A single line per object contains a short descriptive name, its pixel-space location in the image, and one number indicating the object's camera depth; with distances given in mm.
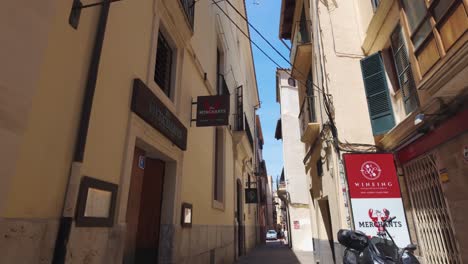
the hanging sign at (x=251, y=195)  16656
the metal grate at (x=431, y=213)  4738
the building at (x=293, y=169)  18656
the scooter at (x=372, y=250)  3607
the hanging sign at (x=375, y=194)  5871
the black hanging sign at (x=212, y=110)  6395
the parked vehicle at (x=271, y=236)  36006
